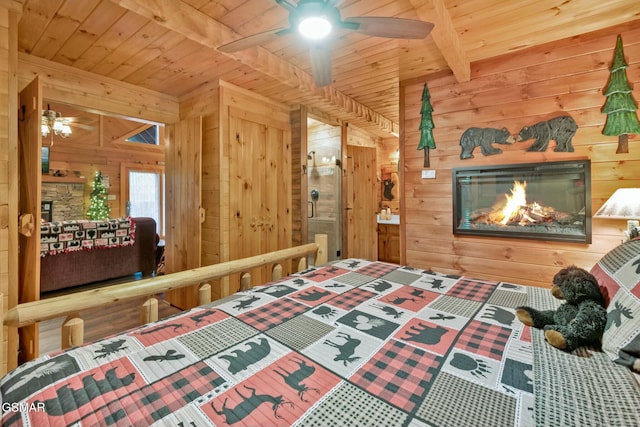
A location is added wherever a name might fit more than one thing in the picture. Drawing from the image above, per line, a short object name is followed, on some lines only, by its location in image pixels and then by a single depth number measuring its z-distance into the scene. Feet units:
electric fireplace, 7.82
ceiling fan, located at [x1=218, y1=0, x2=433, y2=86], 4.51
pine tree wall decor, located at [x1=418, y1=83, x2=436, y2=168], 10.09
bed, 2.43
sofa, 12.13
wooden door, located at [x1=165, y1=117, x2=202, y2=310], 9.73
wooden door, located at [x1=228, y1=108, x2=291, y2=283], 9.98
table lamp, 5.87
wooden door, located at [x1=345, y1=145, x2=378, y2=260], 15.03
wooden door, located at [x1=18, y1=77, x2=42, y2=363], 6.05
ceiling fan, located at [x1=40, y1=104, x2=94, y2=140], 15.76
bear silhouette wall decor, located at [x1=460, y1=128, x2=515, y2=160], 8.82
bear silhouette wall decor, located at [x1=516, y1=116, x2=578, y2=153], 7.88
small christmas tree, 22.84
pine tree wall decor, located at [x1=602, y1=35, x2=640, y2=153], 7.11
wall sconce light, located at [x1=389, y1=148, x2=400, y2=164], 18.33
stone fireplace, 21.76
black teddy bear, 3.37
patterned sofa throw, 12.07
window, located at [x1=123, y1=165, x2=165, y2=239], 25.49
